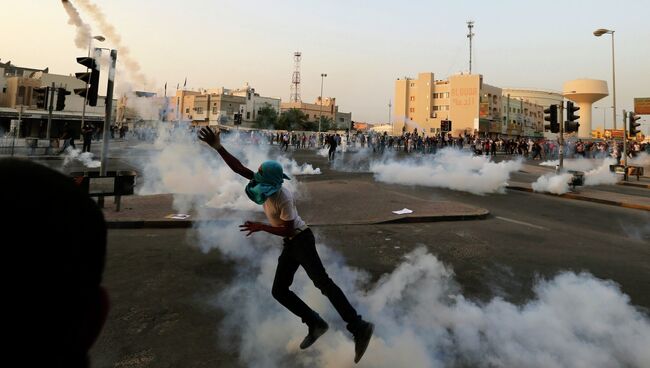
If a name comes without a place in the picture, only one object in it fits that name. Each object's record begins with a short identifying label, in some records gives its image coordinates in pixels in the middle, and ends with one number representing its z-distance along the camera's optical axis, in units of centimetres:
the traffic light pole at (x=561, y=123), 1560
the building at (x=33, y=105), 3944
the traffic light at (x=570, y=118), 1544
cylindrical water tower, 9931
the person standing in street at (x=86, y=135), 1991
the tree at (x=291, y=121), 8031
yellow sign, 3553
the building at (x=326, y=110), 10700
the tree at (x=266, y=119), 7919
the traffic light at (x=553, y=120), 1559
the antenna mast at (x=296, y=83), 10534
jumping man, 306
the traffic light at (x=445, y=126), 2422
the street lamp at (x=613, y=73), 2086
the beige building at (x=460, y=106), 7812
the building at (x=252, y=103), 8281
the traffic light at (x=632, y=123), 2203
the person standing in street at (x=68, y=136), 2015
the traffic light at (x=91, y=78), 1003
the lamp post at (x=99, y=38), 1112
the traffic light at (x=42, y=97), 1798
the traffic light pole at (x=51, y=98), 1953
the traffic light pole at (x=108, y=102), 1004
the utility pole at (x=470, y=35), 7281
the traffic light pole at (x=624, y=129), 2085
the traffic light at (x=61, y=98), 1509
